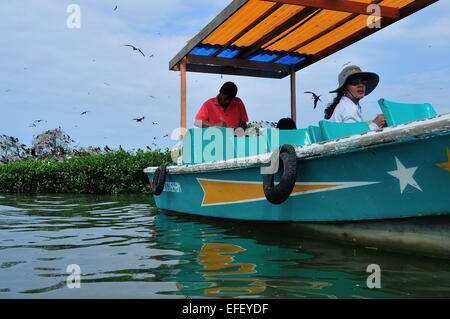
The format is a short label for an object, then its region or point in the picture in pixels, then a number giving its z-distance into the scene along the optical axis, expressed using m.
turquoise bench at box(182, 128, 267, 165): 5.22
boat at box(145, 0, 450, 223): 3.03
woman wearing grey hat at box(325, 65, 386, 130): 4.31
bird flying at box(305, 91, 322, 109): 6.55
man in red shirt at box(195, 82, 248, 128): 6.13
